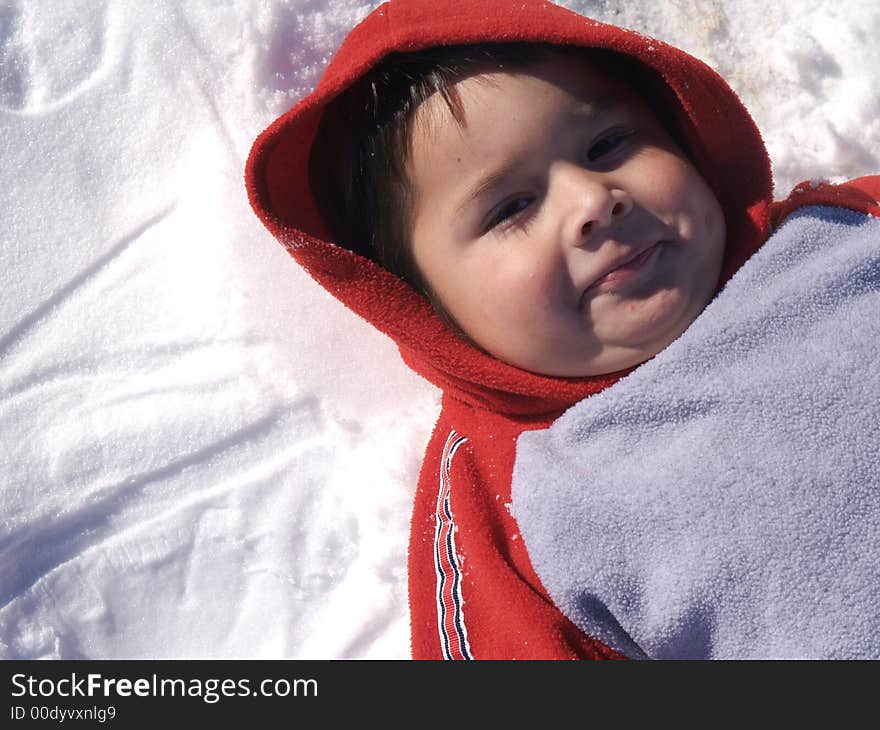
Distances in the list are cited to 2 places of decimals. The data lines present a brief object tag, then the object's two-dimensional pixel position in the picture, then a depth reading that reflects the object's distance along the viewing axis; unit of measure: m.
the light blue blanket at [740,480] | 1.47
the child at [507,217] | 1.49
